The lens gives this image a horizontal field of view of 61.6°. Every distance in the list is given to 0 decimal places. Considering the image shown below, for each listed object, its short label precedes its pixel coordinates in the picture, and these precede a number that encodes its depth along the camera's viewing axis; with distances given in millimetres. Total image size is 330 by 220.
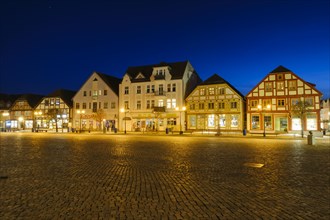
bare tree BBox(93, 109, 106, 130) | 56719
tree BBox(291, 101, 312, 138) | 38584
